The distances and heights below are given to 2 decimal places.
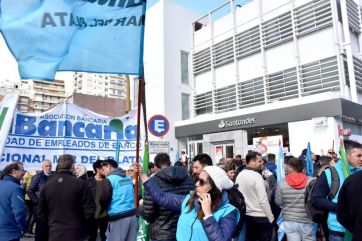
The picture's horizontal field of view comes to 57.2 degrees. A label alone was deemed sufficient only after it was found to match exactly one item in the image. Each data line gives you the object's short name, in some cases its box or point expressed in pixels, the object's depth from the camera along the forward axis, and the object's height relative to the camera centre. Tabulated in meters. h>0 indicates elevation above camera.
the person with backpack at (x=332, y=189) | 3.52 -0.37
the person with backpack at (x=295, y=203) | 5.07 -0.73
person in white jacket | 5.10 -0.75
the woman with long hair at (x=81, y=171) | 6.28 -0.19
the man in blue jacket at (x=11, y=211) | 4.25 -0.62
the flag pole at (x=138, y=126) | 3.61 +0.37
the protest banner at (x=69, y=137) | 5.90 +0.45
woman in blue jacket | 2.36 -0.40
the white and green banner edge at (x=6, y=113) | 4.43 +0.69
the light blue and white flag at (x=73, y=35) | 3.78 +1.46
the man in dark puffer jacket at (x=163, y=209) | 3.56 -0.52
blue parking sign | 7.98 +0.83
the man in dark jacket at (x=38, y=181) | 6.34 -0.38
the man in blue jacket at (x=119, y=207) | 5.18 -0.73
